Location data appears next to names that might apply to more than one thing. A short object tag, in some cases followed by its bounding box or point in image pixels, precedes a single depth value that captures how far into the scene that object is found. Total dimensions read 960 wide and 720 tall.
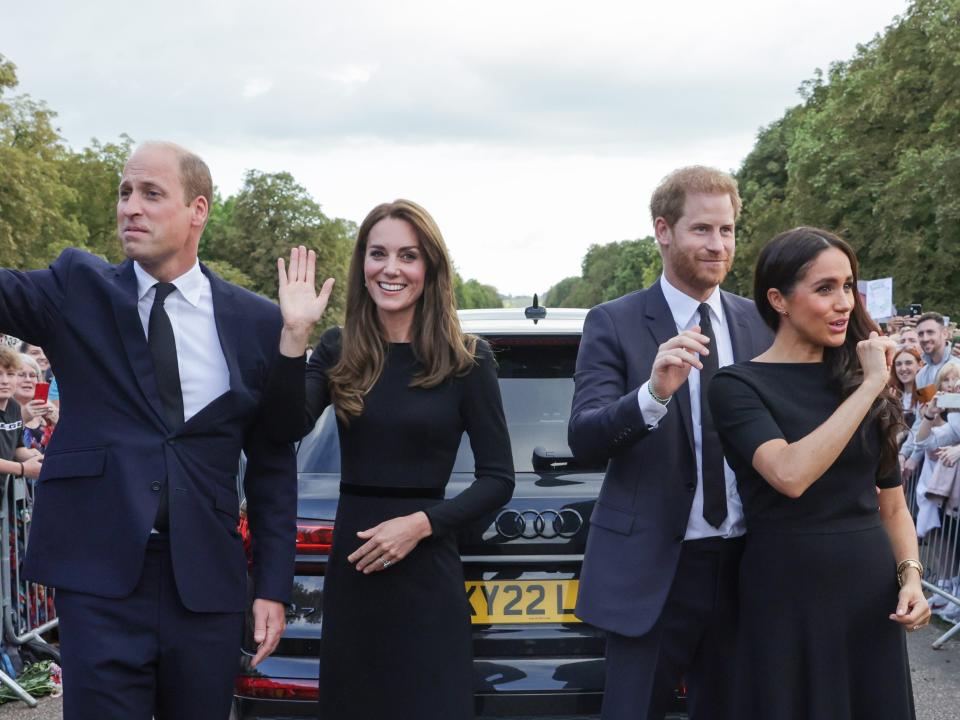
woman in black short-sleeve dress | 3.13
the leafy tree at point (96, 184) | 58.38
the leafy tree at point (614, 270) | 122.25
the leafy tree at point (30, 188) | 37.97
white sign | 20.89
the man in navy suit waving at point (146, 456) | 2.88
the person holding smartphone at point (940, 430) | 8.17
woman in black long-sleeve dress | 3.43
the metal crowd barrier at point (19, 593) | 6.64
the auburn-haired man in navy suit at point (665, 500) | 3.45
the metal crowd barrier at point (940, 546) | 8.22
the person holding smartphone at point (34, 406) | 7.38
